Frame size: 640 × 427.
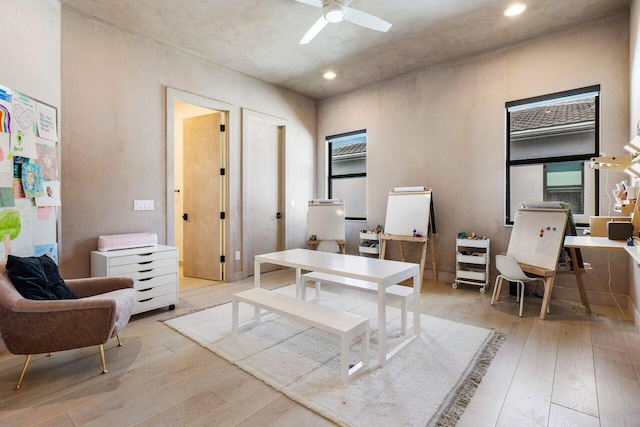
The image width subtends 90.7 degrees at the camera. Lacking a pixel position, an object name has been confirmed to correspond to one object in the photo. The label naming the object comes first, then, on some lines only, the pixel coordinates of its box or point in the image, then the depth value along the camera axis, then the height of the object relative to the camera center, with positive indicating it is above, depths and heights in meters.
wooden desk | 2.54 -0.29
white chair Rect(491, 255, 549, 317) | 3.24 -0.68
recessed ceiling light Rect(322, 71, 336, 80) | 4.86 +2.09
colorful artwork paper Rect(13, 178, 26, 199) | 2.52 +0.17
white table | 2.23 -0.48
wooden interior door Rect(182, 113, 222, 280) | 4.69 +0.17
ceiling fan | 2.82 +1.79
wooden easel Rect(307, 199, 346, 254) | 5.19 -0.24
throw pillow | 2.11 -0.48
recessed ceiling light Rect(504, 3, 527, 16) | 3.17 +2.04
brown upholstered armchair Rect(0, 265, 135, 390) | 1.91 -0.71
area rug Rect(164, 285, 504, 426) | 1.77 -1.11
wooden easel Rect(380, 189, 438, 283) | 4.39 -0.44
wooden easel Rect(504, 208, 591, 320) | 3.12 -0.63
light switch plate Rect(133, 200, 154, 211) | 3.70 +0.05
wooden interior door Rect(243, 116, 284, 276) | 4.96 +0.33
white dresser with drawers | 3.08 -0.62
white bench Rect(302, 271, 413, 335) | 2.74 -0.73
